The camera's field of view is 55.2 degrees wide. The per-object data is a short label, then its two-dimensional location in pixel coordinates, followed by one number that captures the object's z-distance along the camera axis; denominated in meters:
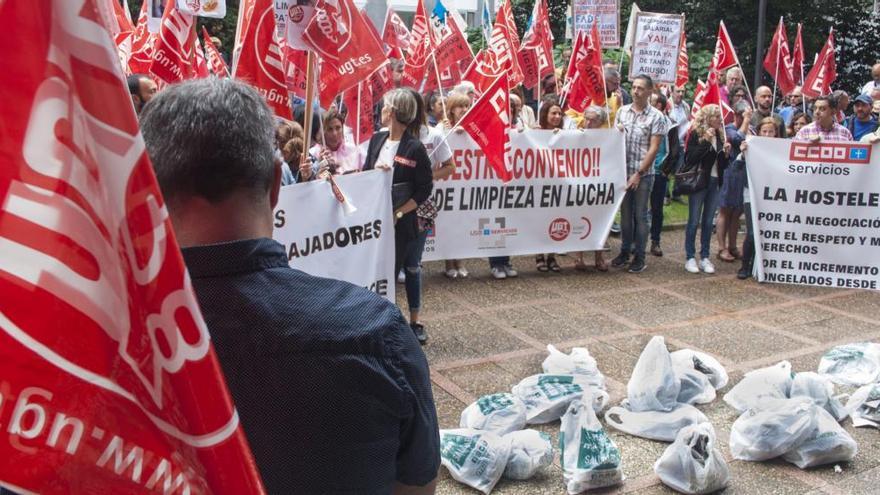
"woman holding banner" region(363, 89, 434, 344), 5.97
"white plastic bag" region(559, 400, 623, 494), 4.02
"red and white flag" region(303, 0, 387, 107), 5.20
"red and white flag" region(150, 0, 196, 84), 6.12
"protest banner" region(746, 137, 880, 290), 8.14
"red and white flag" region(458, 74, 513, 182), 7.17
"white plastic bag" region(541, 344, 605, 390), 5.32
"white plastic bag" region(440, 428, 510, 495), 4.04
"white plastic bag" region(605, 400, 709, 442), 4.64
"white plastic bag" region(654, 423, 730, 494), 3.99
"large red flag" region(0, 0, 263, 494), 0.91
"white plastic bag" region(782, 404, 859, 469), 4.32
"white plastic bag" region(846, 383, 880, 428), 4.88
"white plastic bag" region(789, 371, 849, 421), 4.86
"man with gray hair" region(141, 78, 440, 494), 1.41
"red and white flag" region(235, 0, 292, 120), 5.14
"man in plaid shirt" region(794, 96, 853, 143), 8.44
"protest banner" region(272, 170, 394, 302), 5.01
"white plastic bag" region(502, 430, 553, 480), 4.12
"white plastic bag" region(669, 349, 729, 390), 5.41
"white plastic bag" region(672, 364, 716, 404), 5.13
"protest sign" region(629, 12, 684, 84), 12.60
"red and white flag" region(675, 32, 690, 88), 13.27
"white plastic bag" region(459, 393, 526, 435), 4.50
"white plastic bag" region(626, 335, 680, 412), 4.87
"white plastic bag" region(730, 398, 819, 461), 4.33
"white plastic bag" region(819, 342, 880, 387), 5.56
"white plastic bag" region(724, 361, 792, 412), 4.84
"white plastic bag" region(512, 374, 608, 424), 4.80
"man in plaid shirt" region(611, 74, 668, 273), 8.80
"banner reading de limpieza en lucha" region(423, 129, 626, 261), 8.42
